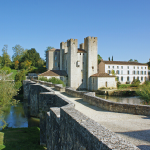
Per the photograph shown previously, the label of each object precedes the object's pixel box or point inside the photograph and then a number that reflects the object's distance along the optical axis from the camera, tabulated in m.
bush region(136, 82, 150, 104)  17.16
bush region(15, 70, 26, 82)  44.00
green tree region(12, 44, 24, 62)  83.88
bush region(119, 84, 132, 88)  51.49
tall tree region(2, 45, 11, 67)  74.59
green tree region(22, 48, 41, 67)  70.13
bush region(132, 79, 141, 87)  54.34
